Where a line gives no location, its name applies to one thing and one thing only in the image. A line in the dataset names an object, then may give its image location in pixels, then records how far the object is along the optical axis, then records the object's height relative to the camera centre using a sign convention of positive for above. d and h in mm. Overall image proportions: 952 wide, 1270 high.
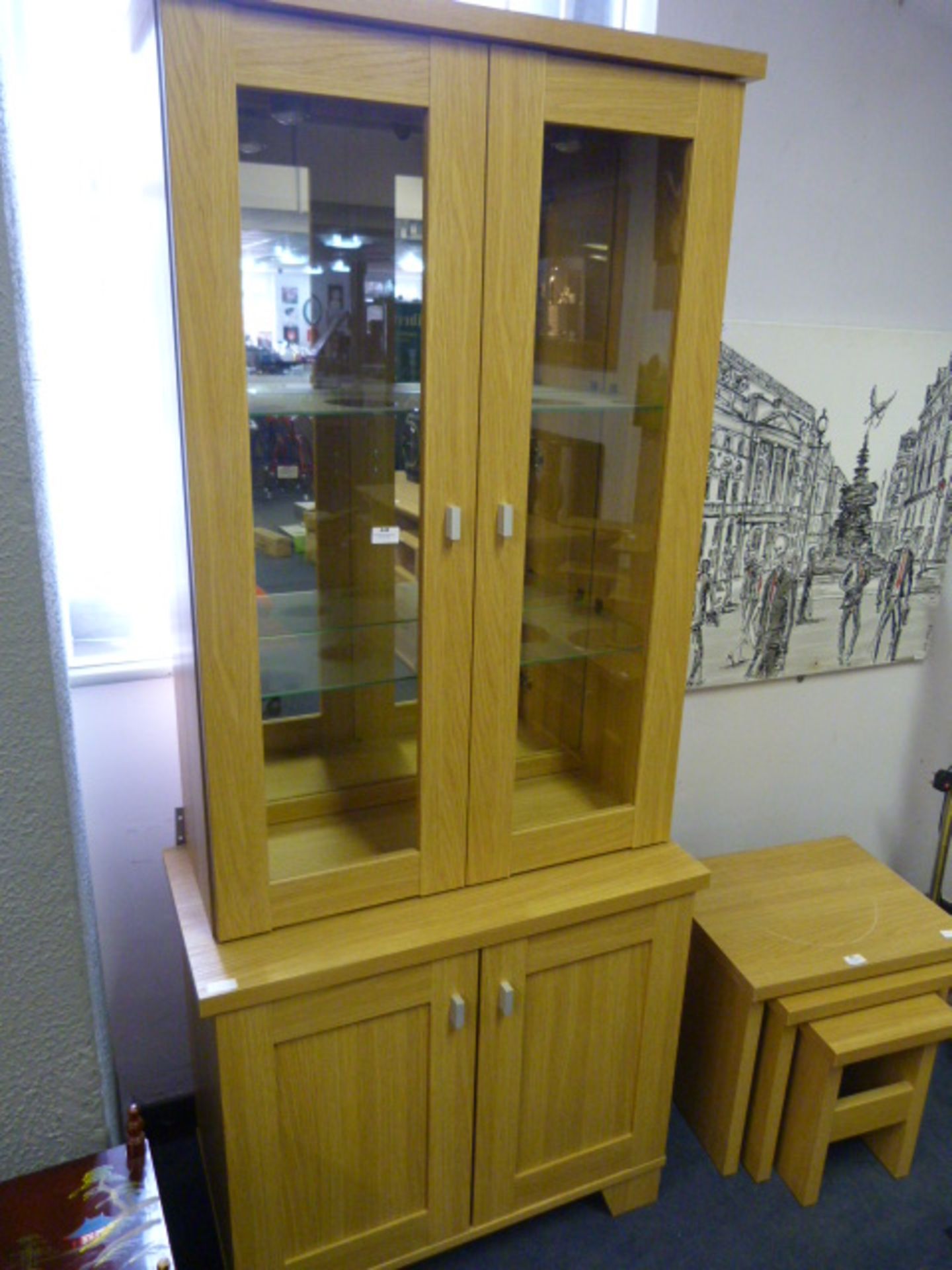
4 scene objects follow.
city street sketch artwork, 2119 -341
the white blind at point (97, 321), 1460 +9
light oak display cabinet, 1226 -371
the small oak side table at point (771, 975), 1953 -1255
